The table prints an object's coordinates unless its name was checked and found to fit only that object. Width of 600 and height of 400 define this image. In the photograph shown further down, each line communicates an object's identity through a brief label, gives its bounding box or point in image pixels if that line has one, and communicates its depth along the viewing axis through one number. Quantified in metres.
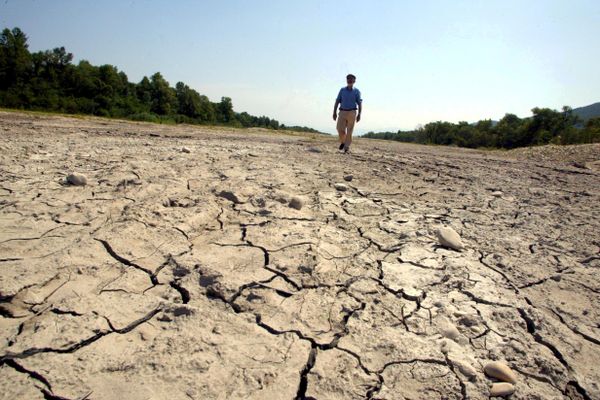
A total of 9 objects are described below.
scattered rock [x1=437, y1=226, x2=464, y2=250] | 2.26
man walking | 5.42
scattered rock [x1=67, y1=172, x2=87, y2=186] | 2.70
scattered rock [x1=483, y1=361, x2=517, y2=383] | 1.23
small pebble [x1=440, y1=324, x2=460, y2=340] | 1.44
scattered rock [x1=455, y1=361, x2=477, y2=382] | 1.24
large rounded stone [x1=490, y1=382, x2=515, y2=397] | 1.17
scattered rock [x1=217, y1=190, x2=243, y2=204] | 2.77
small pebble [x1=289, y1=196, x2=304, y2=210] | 2.74
